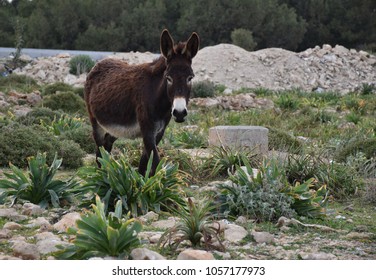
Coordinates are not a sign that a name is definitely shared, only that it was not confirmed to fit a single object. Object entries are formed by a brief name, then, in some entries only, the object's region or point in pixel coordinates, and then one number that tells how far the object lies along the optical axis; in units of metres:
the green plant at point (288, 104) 19.95
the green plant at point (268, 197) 7.00
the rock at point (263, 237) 6.09
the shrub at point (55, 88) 21.84
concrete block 11.03
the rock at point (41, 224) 6.39
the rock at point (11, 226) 6.44
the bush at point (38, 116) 14.20
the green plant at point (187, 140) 12.25
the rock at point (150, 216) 6.85
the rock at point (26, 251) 5.34
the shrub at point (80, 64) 33.00
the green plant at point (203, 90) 24.19
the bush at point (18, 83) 23.70
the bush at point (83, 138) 12.51
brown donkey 7.49
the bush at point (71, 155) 10.70
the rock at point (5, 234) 6.14
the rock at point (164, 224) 6.61
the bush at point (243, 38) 44.88
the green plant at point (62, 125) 13.27
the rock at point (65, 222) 6.36
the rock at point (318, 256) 5.29
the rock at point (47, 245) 5.52
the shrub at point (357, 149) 11.16
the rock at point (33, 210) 7.05
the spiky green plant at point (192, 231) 5.70
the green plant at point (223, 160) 9.68
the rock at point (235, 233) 6.10
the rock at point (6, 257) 5.22
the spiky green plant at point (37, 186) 7.45
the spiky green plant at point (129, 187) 7.06
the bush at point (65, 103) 18.47
